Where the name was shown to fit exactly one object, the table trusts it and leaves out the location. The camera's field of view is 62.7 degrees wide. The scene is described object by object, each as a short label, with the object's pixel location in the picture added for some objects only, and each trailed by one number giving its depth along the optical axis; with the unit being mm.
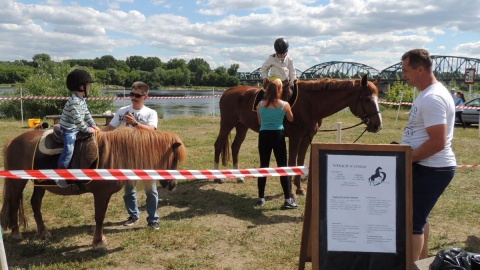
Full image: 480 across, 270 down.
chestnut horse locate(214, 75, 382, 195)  6016
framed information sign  3018
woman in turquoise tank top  5402
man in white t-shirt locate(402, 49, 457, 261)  2854
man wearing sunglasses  4785
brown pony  4219
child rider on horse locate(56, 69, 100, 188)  4035
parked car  17859
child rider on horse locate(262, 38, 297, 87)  6871
